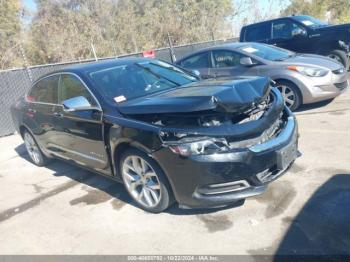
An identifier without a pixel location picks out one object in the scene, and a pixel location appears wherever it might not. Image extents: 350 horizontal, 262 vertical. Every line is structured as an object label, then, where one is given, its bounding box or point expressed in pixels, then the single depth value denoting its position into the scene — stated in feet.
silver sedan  22.72
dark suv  33.17
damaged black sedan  11.35
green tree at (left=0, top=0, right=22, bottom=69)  54.54
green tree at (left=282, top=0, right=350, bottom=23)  71.87
